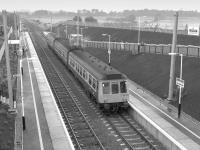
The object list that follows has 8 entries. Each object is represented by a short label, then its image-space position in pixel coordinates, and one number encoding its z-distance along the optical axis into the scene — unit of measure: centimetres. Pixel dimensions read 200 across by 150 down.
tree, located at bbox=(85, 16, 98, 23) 15335
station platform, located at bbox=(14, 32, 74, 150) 2144
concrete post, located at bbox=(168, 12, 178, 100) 2966
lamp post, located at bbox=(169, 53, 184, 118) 2652
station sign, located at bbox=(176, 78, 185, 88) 2653
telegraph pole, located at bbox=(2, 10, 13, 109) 2734
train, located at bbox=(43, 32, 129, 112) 2723
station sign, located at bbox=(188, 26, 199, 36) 5321
